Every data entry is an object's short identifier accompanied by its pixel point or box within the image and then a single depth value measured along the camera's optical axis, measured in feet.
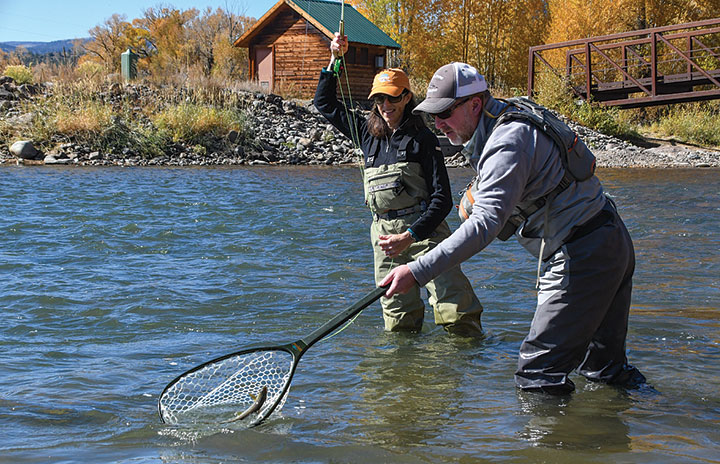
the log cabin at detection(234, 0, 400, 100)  118.52
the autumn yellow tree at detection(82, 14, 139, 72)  180.96
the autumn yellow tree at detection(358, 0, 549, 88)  146.30
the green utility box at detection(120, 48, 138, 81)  99.45
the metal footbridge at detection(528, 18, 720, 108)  86.43
